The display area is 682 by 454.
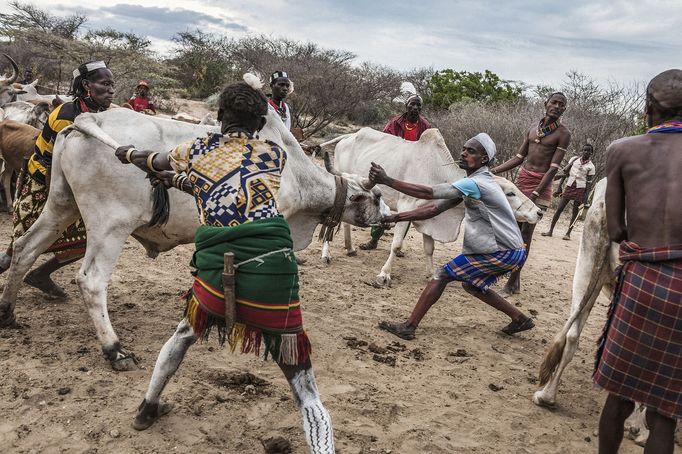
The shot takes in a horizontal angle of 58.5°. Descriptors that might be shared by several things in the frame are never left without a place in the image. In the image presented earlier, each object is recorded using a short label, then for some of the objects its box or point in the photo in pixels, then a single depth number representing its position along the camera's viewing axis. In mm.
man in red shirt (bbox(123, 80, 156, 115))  10518
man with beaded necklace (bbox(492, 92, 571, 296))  6688
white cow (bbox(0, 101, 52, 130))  8219
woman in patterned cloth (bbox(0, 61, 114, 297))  4488
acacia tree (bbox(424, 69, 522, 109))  23516
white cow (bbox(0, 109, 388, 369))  3936
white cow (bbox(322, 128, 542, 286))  6942
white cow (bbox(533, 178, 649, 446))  3809
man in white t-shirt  11094
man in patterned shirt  2660
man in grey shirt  4547
